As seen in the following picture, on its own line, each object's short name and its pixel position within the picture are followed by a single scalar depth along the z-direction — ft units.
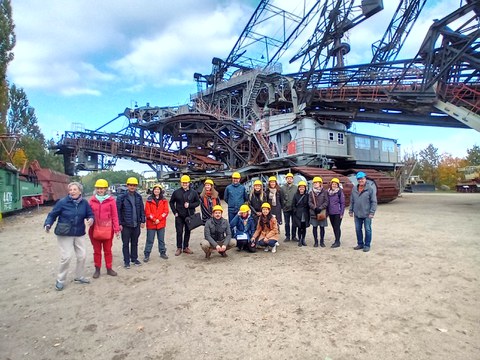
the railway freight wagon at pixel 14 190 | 46.21
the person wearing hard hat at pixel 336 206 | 24.63
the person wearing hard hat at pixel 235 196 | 25.46
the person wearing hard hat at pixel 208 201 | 24.04
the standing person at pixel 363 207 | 22.90
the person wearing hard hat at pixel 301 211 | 25.41
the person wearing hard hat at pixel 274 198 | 25.45
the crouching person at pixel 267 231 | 23.38
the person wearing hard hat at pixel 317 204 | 24.81
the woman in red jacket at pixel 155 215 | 21.83
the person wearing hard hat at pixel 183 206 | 23.53
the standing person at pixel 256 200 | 24.95
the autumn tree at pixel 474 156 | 160.35
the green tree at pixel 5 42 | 65.31
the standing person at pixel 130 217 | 20.21
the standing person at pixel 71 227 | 16.53
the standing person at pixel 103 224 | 18.04
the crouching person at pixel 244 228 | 23.25
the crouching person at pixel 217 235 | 21.62
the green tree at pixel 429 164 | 154.92
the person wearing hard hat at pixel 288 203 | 26.63
